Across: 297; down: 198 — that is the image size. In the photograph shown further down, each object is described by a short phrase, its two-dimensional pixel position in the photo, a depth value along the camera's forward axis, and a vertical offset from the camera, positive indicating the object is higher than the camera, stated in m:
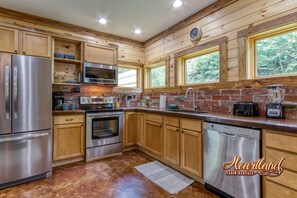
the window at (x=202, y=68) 2.91 +0.60
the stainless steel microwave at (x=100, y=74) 3.45 +0.57
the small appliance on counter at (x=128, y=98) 4.29 +0.02
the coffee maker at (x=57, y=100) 3.22 -0.01
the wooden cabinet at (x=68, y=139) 2.87 -0.73
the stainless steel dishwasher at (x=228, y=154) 1.67 -0.64
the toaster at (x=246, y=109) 2.13 -0.13
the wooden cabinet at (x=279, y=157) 1.41 -0.55
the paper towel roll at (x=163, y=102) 3.77 -0.07
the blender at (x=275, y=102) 1.88 -0.04
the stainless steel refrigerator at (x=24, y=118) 2.23 -0.27
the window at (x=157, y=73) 3.87 +0.69
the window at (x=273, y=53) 2.04 +0.62
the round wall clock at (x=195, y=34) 3.00 +1.21
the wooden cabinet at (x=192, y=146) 2.27 -0.69
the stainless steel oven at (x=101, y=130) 3.18 -0.63
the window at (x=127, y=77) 4.38 +0.62
